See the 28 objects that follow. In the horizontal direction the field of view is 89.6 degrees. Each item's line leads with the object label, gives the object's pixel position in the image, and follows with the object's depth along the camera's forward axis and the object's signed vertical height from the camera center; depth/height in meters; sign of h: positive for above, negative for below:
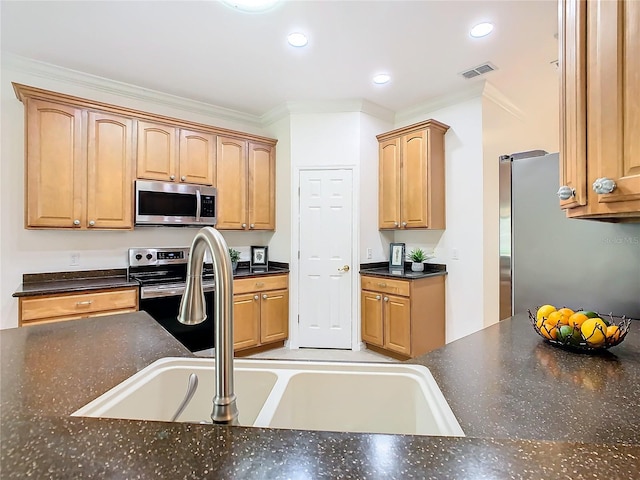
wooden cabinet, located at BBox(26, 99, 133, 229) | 2.57 +0.62
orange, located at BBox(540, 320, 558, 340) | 1.15 -0.32
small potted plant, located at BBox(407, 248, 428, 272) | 3.59 -0.21
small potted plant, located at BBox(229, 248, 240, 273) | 3.70 -0.18
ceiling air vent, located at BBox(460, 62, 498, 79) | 2.85 +1.56
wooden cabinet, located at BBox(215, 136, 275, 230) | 3.54 +0.65
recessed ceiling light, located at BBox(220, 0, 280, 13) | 2.04 +1.52
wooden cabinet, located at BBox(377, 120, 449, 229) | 3.38 +0.72
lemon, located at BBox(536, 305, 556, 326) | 1.21 -0.26
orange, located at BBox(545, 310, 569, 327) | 1.15 -0.28
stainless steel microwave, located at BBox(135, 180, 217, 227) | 3.00 +0.36
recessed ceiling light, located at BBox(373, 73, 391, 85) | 3.04 +1.57
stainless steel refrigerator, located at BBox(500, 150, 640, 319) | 1.82 -0.07
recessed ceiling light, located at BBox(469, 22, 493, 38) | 2.32 +1.56
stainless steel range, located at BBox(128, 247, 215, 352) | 2.79 -0.40
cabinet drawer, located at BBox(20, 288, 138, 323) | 2.34 -0.49
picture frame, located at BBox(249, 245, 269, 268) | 3.98 -0.20
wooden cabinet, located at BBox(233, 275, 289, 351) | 3.31 -0.76
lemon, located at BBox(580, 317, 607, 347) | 1.06 -0.30
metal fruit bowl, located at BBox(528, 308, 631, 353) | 1.07 -0.34
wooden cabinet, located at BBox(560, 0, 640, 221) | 0.75 +0.36
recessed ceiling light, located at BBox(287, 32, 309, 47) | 2.42 +1.55
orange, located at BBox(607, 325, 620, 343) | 1.06 -0.30
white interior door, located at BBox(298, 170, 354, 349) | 3.64 -0.19
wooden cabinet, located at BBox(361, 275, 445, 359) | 3.16 -0.75
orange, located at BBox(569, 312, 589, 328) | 1.12 -0.27
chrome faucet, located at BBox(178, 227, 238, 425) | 0.59 -0.17
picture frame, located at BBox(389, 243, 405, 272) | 3.79 -0.17
